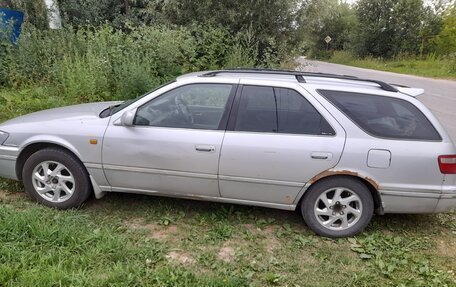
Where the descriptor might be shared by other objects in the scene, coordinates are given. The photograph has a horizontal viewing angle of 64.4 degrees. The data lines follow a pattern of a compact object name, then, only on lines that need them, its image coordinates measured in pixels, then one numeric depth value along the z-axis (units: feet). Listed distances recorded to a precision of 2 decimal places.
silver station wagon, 11.09
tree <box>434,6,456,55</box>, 90.38
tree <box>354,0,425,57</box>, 104.12
